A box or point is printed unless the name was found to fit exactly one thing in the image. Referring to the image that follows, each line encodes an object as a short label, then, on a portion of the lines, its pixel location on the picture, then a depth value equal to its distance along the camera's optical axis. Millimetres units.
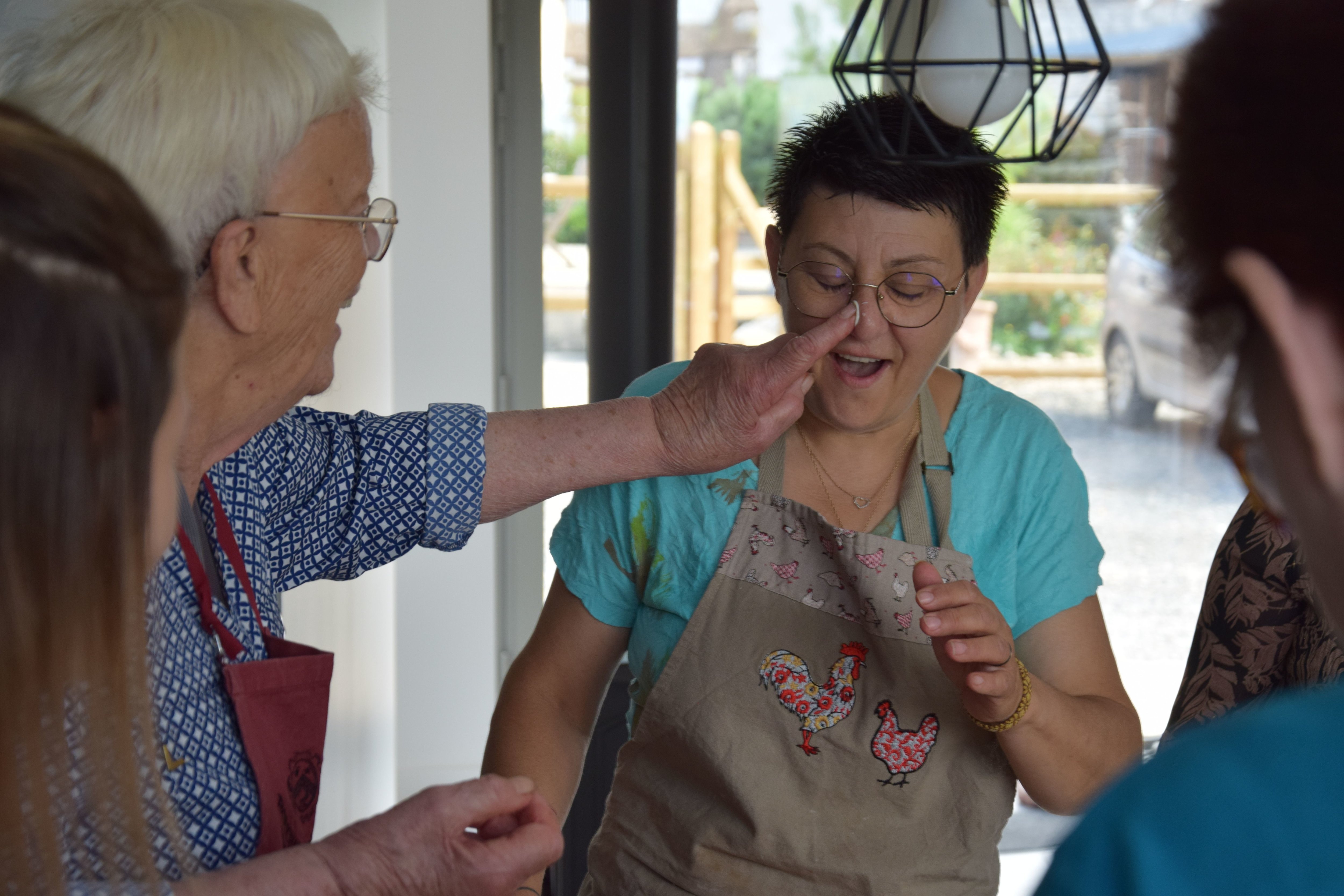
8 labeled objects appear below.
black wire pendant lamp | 1020
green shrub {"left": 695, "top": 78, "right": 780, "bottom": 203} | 2961
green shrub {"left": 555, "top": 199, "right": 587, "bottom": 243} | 3021
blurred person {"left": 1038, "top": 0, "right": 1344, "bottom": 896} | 511
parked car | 3049
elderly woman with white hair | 1049
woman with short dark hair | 1397
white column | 2707
